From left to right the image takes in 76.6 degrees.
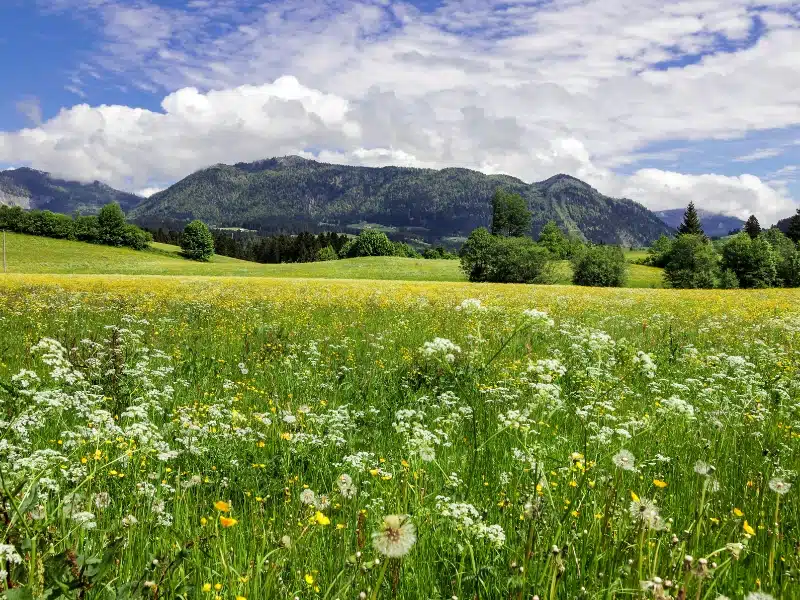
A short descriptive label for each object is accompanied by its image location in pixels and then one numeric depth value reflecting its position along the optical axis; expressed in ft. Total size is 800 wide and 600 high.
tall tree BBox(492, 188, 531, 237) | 458.09
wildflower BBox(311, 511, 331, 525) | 7.63
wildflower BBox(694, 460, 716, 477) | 7.50
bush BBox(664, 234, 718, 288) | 251.80
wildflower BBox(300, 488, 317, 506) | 9.58
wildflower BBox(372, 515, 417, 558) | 5.49
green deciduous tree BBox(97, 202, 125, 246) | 362.76
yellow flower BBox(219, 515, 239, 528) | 6.91
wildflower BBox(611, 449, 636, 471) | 8.55
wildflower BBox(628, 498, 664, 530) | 7.57
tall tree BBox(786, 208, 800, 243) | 385.03
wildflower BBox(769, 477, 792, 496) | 8.65
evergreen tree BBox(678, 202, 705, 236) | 429.79
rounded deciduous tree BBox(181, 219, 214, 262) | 456.45
